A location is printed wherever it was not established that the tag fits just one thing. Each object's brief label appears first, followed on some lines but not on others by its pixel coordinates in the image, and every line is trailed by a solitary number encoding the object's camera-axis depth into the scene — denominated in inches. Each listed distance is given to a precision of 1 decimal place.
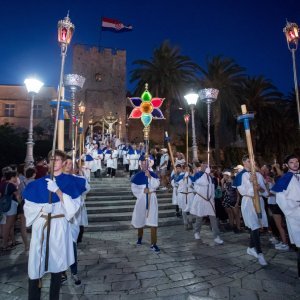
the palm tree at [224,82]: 965.8
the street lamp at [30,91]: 436.5
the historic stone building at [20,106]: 1530.5
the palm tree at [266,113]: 1044.5
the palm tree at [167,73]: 1079.6
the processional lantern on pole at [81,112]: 523.1
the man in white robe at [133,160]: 607.5
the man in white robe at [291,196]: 191.0
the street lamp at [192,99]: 408.2
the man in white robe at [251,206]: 222.2
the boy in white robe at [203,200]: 293.0
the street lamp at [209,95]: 369.4
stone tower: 1581.0
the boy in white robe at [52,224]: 135.9
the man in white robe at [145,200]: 268.1
